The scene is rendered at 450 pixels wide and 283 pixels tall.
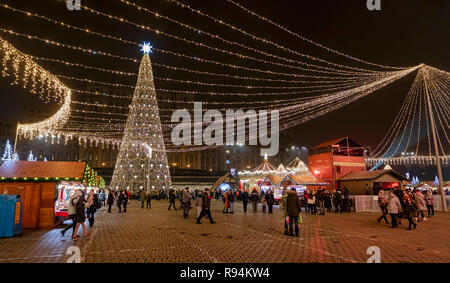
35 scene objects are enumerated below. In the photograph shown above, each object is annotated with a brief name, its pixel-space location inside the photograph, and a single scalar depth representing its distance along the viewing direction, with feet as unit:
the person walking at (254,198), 59.21
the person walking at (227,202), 55.98
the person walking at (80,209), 28.86
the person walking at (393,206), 34.86
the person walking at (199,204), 41.22
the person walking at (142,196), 69.63
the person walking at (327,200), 62.30
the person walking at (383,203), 39.95
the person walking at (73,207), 28.96
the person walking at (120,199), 59.30
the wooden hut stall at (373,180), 73.77
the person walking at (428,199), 48.91
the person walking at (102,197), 83.46
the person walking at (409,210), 34.06
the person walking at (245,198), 57.62
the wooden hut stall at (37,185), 37.40
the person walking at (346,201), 58.62
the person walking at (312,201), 56.06
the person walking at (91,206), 36.78
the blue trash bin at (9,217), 28.78
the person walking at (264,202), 59.00
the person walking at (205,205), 40.01
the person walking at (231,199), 55.98
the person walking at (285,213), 30.24
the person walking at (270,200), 56.48
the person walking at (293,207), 29.17
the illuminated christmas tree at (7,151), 135.95
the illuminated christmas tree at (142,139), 84.23
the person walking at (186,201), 46.25
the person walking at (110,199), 60.34
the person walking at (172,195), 63.77
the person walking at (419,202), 40.74
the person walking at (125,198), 60.55
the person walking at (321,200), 53.93
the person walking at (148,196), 71.94
